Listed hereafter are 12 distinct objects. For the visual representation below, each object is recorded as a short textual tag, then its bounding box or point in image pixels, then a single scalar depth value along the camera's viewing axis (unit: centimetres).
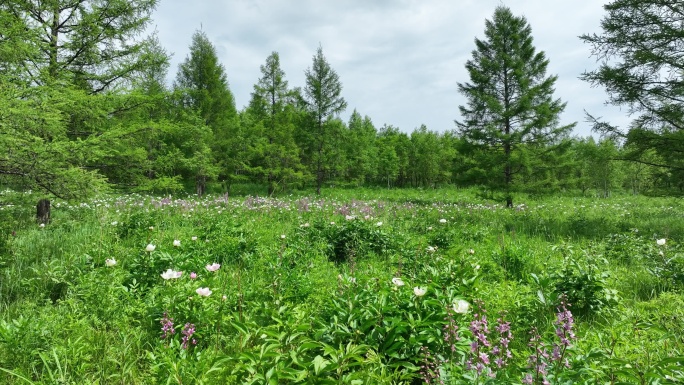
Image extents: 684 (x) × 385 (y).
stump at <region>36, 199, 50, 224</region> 732
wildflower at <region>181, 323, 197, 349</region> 215
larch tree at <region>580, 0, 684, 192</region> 838
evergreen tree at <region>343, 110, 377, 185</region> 2867
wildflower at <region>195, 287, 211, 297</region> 247
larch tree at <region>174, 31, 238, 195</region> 2145
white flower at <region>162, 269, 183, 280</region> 270
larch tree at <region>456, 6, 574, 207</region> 1327
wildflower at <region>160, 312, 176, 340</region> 221
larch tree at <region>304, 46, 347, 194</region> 2158
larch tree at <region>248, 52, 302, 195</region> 2108
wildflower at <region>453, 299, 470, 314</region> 175
